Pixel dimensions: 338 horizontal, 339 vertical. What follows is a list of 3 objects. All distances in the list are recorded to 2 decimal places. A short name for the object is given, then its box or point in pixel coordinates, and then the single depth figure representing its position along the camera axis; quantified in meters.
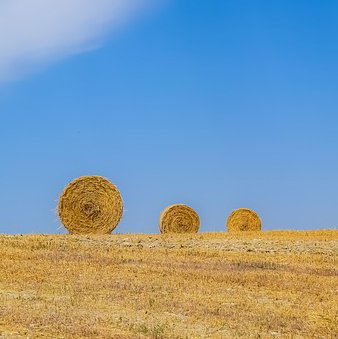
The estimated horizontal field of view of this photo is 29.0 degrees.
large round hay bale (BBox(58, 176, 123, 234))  34.84
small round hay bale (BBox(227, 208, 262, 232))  45.81
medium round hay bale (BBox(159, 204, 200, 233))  41.34
